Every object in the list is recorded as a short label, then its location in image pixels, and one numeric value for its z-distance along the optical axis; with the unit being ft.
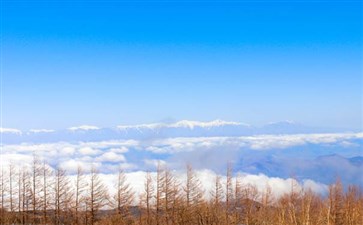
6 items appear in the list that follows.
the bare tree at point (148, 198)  218.83
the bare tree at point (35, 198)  219.88
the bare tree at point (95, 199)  201.97
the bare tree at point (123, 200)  213.05
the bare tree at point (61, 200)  213.05
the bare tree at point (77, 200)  211.20
